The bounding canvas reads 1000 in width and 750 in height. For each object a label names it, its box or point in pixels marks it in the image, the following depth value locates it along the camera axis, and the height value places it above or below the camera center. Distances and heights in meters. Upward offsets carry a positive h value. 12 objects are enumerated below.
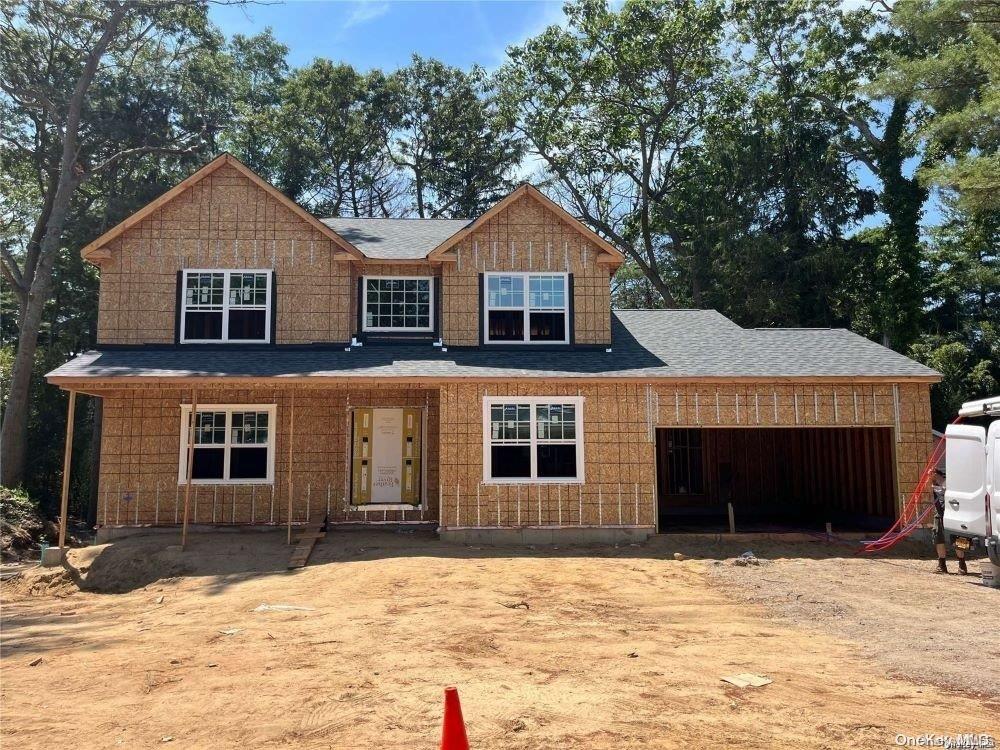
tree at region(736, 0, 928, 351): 26.58 +14.31
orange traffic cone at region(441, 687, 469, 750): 4.16 -1.72
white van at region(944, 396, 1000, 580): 10.23 -0.74
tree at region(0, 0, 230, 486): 23.67 +12.76
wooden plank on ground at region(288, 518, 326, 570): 12.43 -2.05
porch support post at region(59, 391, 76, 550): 12.84 -0.59
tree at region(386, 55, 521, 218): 35.50 +14.99
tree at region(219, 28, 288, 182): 32.03 +16.55
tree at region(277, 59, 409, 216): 33.47 +14.34
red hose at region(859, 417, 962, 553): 13.38 -1.59
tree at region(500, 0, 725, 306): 31.45 +15.76
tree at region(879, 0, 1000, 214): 17.58 +10.89
